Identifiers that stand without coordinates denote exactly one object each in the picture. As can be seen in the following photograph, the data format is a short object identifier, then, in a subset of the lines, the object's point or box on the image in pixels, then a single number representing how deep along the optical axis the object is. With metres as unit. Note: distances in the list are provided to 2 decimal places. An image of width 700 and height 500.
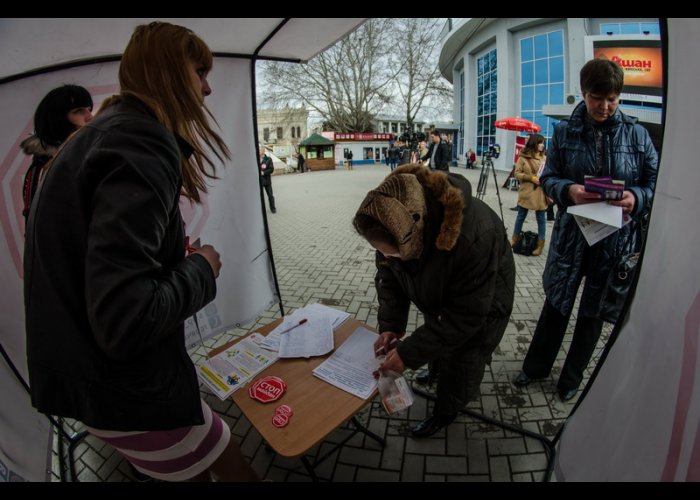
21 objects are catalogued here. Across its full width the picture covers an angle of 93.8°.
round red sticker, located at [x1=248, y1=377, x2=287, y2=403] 1.49
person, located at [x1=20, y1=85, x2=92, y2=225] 1.69
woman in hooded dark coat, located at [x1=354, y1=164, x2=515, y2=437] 1.29
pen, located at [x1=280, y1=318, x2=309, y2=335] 1.96
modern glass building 13.85
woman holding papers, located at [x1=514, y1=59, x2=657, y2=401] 1.76
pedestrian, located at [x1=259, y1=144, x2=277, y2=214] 8.81
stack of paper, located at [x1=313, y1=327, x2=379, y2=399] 1.52
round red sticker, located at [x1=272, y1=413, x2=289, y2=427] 1.35
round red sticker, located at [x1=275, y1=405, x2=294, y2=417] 1.40
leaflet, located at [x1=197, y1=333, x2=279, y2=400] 1.59
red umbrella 10.68
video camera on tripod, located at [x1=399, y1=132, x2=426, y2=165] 13.99
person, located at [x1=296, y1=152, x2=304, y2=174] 23.19
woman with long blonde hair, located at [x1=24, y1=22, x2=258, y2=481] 0.77
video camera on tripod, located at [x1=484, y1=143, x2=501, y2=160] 7.46
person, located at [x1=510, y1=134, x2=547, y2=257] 5.09
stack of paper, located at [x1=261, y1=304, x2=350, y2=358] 1.78
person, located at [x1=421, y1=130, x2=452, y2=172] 8.95
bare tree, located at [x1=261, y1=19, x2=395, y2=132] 28.47
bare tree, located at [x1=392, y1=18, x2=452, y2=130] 27.67
